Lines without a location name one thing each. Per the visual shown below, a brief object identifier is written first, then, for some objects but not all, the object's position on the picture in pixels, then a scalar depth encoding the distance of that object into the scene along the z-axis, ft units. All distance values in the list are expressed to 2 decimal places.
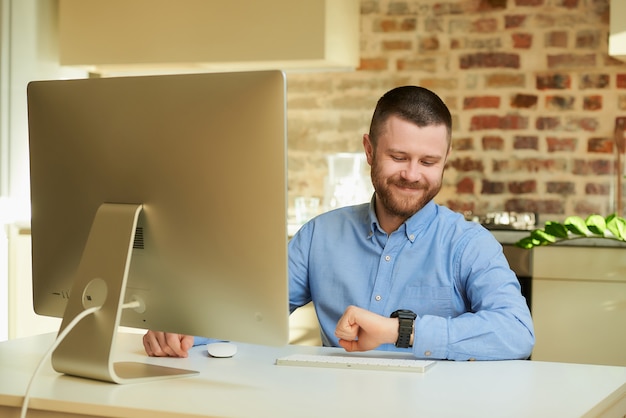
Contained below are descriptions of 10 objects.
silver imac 4.89
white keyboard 5.56
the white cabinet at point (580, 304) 11.01
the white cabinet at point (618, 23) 11.87
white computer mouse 6.07
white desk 4.60
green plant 10.68
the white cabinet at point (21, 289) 12.63
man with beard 6.65
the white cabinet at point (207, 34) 12.21
